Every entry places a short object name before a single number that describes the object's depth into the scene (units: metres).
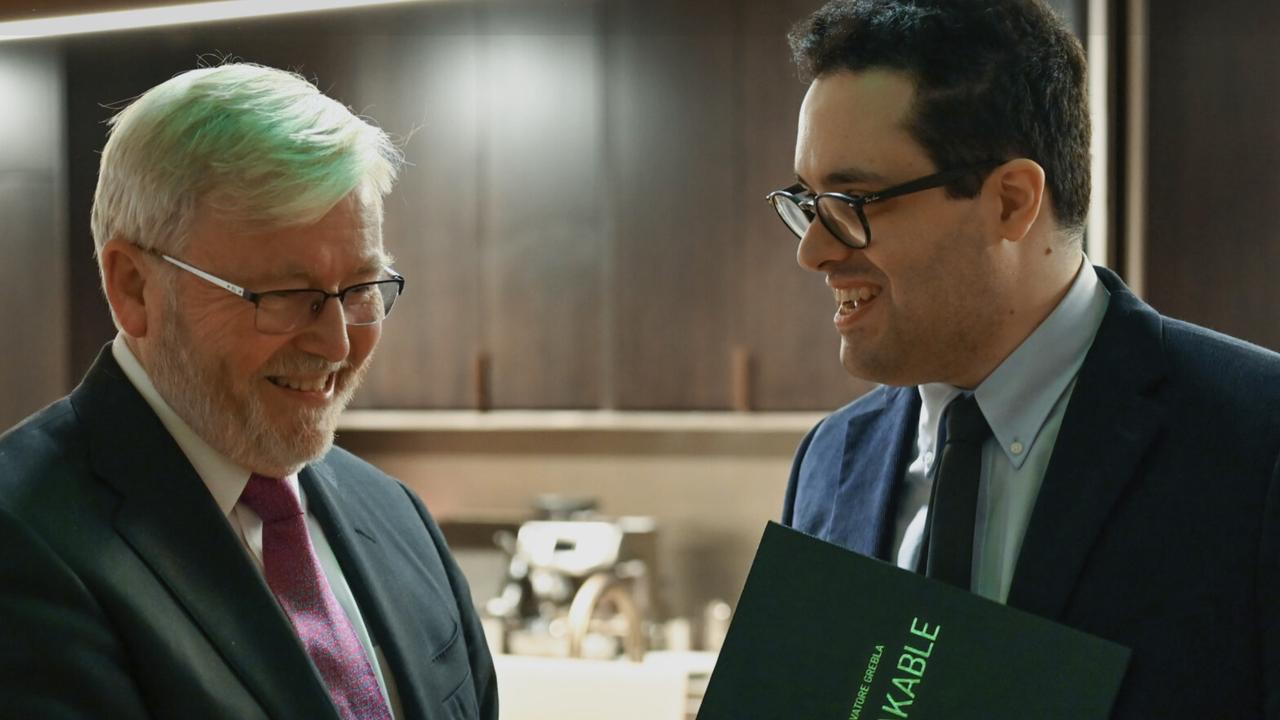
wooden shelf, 3.66
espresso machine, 3.62
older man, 1.11
